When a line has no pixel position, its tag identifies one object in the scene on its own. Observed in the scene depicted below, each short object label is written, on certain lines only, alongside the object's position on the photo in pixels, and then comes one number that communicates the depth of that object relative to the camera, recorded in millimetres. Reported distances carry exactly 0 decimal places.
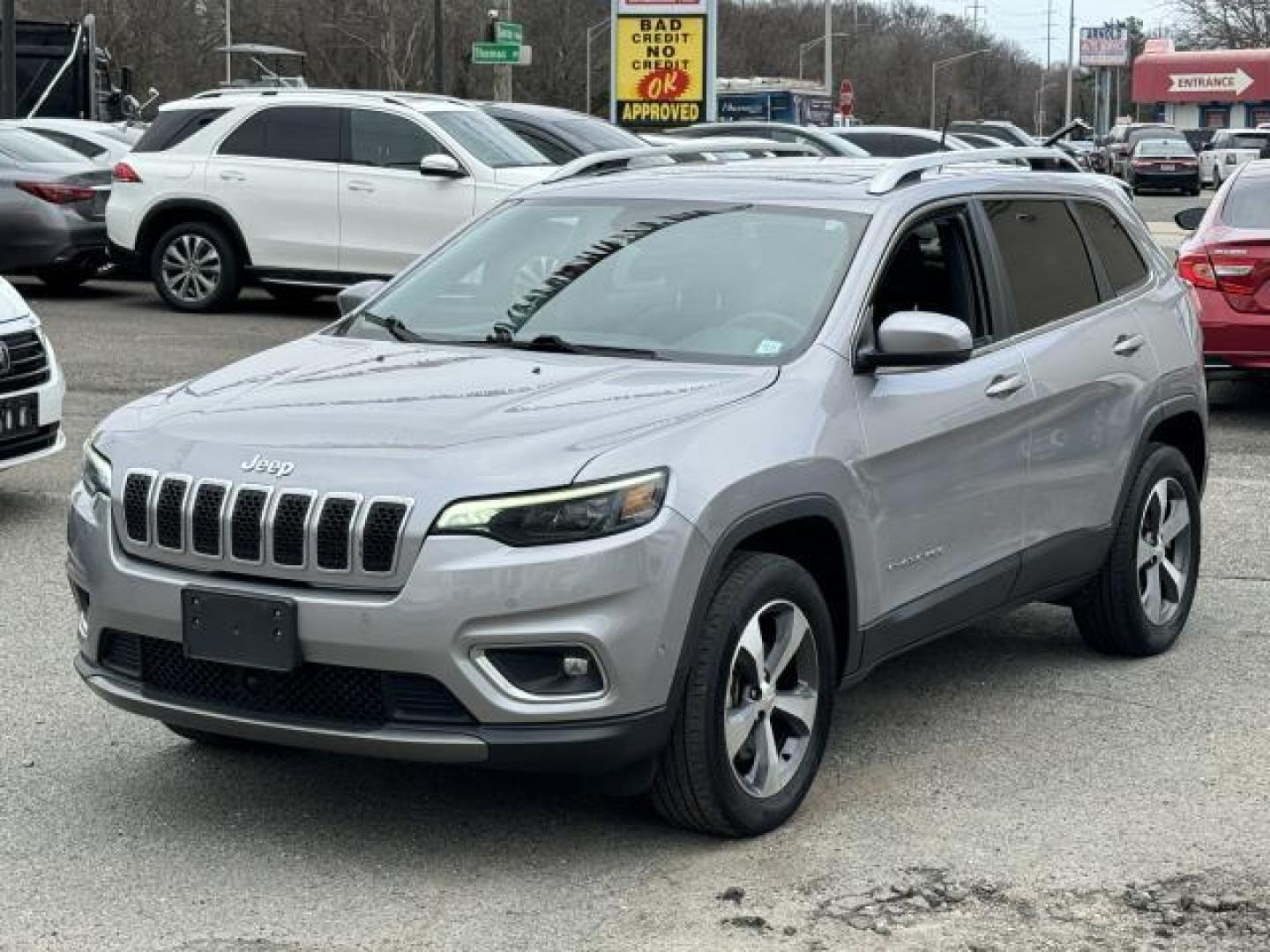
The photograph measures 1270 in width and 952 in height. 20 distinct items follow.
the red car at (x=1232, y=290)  11984
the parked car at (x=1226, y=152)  49688
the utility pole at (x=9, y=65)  27281
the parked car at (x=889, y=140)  25742
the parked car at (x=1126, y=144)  54125
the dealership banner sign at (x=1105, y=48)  137750
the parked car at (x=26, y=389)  8773
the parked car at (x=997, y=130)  34562
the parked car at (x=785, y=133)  20248
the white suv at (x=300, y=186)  16578
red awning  81000
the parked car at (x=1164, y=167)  51125
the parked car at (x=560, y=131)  17734
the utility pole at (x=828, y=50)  71312
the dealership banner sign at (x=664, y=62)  26922
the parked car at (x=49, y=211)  17812
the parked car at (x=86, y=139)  20156
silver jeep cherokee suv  4652
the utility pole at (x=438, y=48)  40156
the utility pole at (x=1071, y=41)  112944
